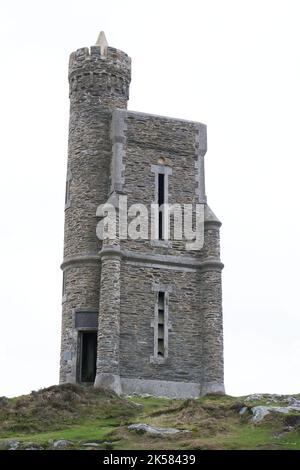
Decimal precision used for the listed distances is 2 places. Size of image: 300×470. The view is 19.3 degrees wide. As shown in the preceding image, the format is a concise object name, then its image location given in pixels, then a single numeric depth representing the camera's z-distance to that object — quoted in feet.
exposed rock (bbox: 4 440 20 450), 77.46
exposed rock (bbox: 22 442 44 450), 76.38
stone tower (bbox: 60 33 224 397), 114.11
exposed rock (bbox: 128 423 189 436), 80.48
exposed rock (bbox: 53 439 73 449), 76.38
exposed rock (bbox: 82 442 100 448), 76.13
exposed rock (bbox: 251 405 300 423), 84.43
